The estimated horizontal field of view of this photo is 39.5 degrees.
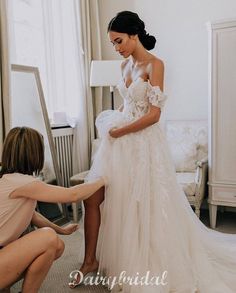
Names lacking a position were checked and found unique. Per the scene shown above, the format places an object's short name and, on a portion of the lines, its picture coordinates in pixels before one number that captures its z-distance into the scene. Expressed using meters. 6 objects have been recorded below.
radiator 3.31
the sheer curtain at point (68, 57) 3.26
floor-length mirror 2.74
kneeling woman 1.41
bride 1.71
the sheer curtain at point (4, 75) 2.40
